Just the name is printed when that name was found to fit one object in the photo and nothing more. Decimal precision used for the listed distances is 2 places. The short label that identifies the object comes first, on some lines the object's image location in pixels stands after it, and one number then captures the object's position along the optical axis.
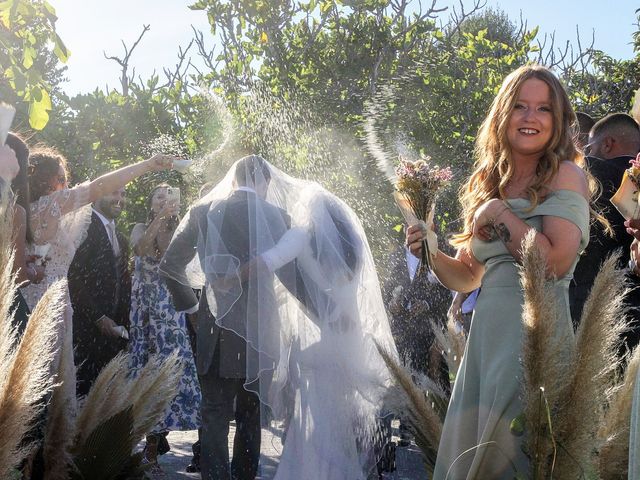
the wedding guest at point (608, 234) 4.53
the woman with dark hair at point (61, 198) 4.52
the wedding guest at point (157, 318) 7.70
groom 5.27
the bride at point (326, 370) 5.26
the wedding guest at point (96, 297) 6.59
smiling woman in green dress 2.80
